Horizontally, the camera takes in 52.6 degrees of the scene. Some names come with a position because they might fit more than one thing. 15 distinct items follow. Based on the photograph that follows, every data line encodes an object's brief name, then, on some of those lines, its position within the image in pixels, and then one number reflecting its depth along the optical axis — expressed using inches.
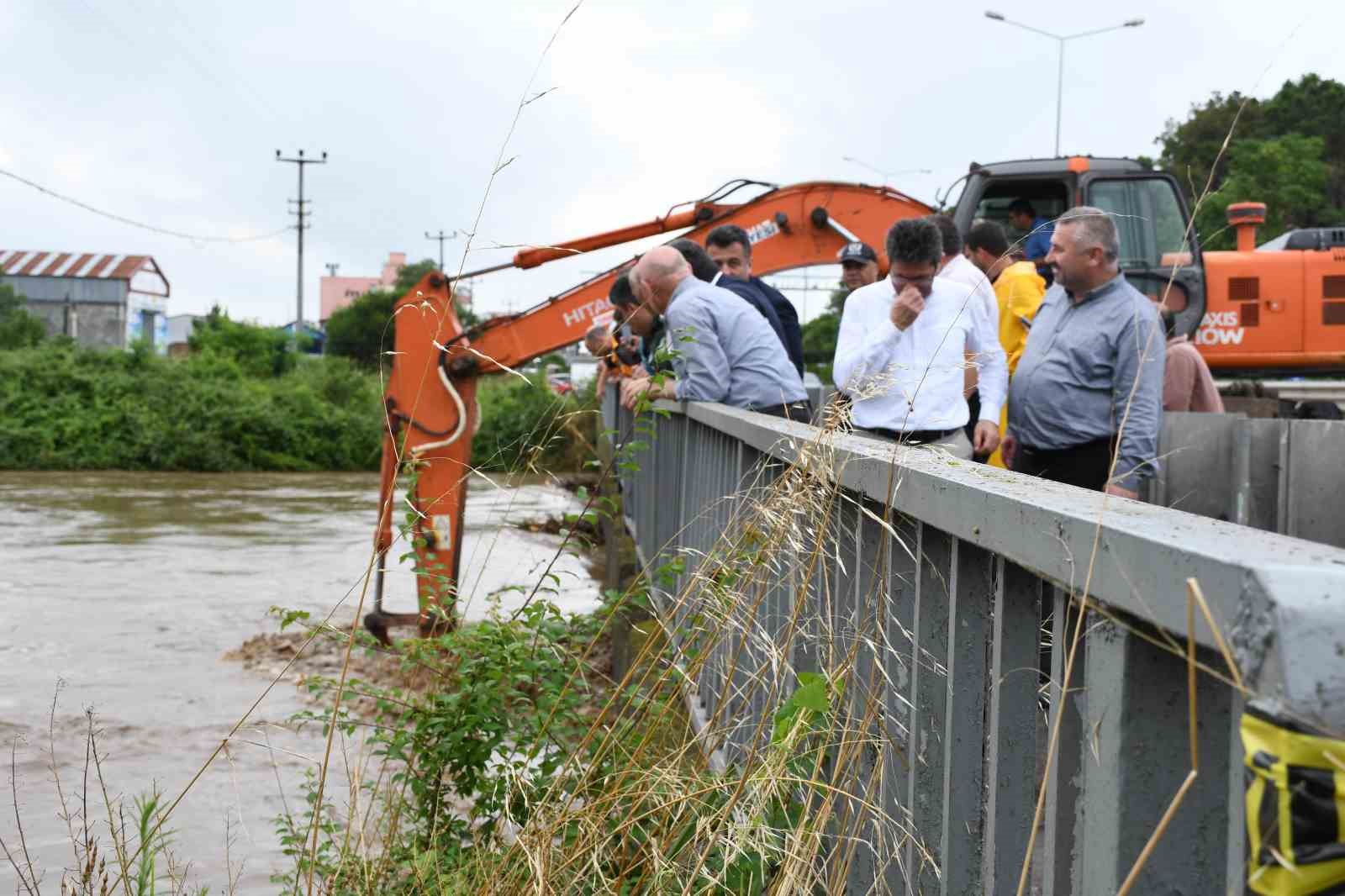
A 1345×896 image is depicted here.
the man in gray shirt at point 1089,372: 191.8
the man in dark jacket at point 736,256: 301.1
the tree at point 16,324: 1871.3
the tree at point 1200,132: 1681.8
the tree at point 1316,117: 1750.2
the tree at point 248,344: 1477.6
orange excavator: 336.5
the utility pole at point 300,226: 2588.6
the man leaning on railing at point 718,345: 221.1
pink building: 5940.0
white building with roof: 3553.2
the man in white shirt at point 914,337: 190.1
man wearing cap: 249.8
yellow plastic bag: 34.2
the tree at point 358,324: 2623.0
